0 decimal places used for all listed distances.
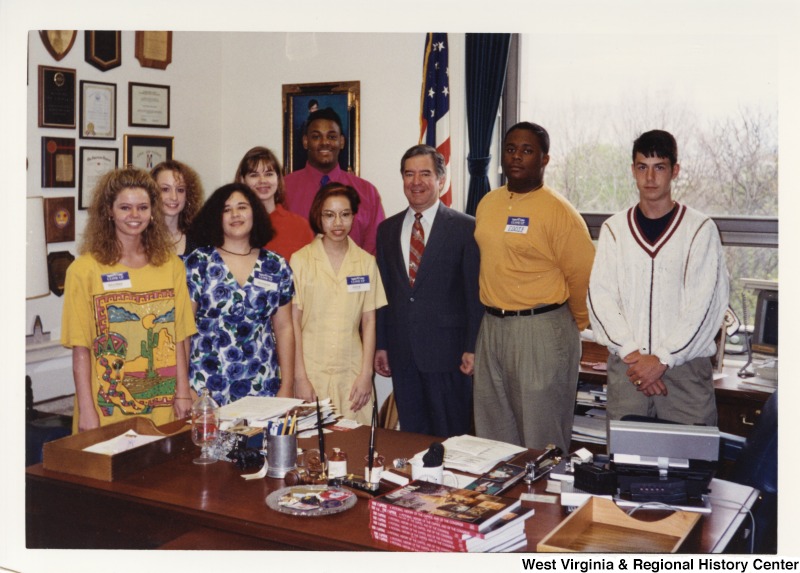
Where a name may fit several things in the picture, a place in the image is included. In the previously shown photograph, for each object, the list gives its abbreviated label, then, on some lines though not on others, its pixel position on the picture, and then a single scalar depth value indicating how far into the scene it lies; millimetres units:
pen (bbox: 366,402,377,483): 2416
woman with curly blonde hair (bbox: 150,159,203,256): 3764
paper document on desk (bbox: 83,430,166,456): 2623
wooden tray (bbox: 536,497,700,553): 2109
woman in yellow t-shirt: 3074
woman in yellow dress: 3617
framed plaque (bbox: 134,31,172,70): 4586
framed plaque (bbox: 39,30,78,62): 4012
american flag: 4570
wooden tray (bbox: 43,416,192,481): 2457
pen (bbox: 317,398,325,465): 2504
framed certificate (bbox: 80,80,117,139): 4348
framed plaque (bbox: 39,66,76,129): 4098
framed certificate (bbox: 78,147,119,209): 4348
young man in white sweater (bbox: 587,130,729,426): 3152
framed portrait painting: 4848
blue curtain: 4543
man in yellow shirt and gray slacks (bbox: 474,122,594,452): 3596
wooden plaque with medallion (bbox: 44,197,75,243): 4207
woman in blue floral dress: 3365
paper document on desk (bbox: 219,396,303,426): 2875
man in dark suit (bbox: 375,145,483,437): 3777
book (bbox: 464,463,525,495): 2354
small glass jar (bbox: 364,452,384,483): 2402
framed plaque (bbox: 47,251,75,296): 4203
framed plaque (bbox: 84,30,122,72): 4324
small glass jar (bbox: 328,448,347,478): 2451
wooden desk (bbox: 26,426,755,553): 2133
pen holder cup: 2506
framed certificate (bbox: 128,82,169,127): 4633
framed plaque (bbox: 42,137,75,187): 4145
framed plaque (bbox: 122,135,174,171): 4621
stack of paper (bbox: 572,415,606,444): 4047
